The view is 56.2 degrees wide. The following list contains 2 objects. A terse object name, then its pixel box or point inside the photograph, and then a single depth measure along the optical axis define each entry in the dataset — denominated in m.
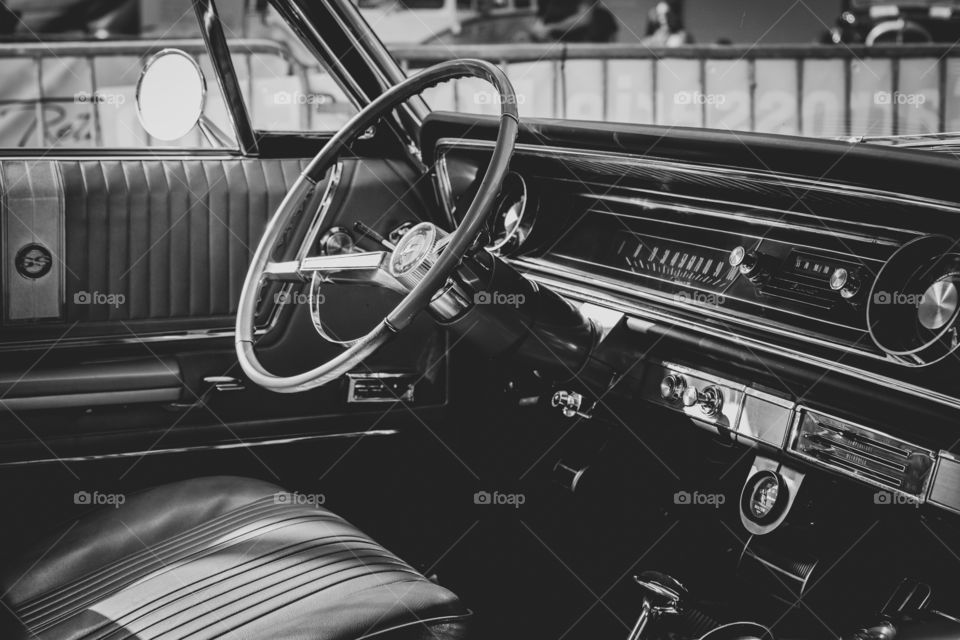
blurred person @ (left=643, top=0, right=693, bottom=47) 7.03
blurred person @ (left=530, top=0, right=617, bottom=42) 7.44
